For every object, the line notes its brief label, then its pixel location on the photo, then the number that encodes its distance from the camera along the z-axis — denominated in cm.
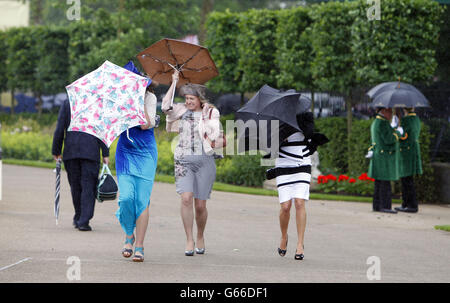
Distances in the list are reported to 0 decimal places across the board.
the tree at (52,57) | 2792
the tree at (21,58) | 2891
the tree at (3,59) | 3034
